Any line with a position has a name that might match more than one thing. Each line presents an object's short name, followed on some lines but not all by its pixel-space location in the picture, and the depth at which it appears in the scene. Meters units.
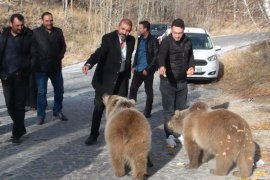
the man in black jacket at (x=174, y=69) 7.43
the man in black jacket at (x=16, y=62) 7.79
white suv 16.22
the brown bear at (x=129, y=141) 5.76
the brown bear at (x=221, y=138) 5.92
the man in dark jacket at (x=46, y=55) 9.41
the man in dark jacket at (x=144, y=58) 10.10
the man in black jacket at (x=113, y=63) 7.30
